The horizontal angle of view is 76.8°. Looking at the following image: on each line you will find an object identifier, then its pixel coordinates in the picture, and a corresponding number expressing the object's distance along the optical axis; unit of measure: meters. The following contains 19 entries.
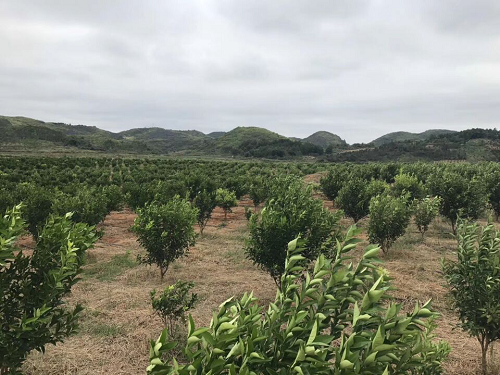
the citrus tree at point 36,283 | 4.42
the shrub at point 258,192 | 28.30
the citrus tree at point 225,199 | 25.62
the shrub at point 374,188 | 20.33
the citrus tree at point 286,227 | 9.38
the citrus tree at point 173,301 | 7.88
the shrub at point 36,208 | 15.82
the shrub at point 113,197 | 23.12
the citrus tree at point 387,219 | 14.91
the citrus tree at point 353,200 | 20.72
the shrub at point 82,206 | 15.28
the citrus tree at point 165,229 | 12.20
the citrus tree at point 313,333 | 2.55
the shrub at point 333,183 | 29.45
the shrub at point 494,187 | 22.97
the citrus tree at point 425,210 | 17.48
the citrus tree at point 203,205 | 21.45
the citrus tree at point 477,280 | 5.97
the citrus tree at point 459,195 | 18.42
